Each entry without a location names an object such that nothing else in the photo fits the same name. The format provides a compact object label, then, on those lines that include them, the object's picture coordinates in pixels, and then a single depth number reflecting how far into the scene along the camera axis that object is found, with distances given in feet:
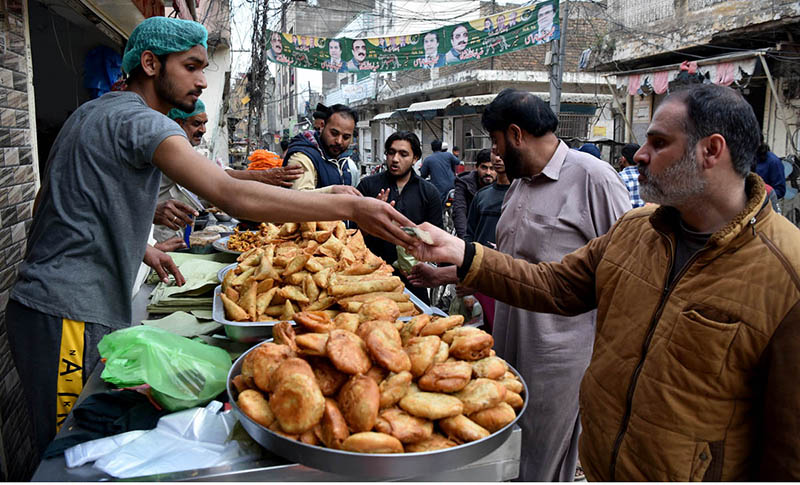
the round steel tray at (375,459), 3.91
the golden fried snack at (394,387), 4.37
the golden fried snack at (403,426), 4.09
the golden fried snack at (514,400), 4.84
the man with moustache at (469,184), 20.56
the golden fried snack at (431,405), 4.28
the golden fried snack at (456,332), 5.34
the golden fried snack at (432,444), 4.14
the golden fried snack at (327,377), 4.51
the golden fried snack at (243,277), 8.11
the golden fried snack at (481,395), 4.50
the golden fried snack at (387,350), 4.57
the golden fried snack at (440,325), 5.49
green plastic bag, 5.23
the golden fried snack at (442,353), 4.91
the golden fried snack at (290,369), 4.28
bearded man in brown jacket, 4.63
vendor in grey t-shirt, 5.93
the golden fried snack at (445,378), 4.56
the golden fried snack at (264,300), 7.30
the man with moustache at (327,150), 14.93
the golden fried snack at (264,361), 4.63
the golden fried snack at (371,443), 3.93
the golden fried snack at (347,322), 5.48
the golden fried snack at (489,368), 4.94
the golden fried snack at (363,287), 7.08
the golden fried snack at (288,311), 7.13
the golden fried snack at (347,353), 4.42
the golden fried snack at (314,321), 5.29
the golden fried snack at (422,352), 4.72
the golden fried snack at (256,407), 4.33
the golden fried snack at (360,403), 4.10
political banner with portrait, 32.35
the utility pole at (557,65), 32.63
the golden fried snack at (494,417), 4.45
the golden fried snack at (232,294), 7.66
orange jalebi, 22.18
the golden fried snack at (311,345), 4.66
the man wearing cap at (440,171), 31.65
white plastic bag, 4.36
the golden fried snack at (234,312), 7.00
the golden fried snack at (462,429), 4.25
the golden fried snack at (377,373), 4.59
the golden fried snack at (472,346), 5.11
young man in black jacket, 16.14
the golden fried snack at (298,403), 4.09
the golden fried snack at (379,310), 5.78
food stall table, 4.25
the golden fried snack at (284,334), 5.10
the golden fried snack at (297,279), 7.73
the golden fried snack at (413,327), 5.46
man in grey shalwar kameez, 8.80
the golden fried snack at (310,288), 7.33
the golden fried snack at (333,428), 4.02
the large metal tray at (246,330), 6.79
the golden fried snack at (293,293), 7.30
